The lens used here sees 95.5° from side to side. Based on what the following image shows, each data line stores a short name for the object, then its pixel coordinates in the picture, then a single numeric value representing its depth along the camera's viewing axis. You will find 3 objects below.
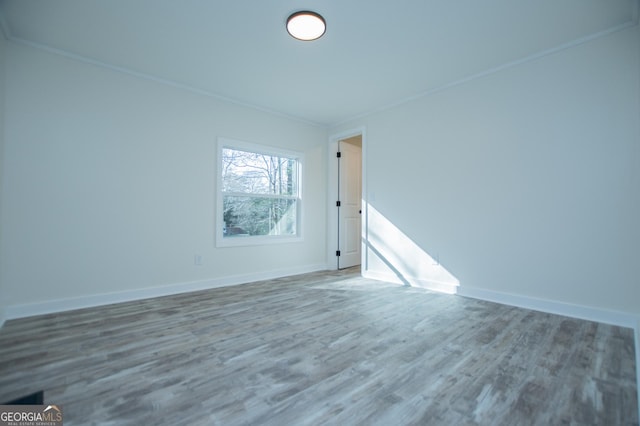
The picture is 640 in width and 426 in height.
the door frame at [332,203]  5.02
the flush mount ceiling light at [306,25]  2.27
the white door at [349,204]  5.14
